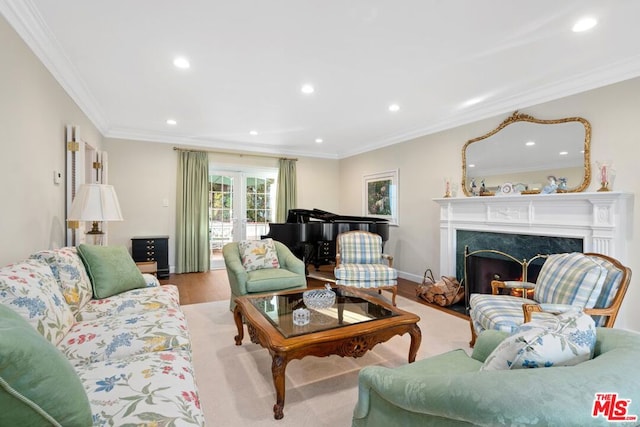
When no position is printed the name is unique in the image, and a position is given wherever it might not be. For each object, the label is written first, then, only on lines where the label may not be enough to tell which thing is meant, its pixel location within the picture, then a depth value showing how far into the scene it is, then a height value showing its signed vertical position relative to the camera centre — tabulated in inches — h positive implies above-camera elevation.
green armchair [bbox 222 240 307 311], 124.0 -25.3
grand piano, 189.6 -8.8
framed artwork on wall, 220.4 +17.2
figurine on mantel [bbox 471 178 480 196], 160.8 +15.6
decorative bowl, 99.4 -27.3
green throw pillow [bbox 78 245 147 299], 94.4 -17.5
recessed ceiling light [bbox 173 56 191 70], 109.3 +57.1
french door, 243.8 +9.3
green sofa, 26.5 -16.8
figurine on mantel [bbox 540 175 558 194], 129.6 +13.6
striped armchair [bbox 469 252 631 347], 82.7 -22.5
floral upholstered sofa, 27.8 -24.4
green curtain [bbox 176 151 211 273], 221.1 +3.0
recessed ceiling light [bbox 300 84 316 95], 133.1 +57.8
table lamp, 109.0 +4.4
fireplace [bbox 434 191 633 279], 112.5 -1.2
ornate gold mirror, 125.6 +28.5
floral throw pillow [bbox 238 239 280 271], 140.7 -17.7
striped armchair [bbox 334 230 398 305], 150.0 -25.1
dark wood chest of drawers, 199.3 -22.4
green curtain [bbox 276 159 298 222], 256.7 +24.1
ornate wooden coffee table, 71.4 -29.8
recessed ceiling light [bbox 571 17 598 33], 86.0 +56.2
